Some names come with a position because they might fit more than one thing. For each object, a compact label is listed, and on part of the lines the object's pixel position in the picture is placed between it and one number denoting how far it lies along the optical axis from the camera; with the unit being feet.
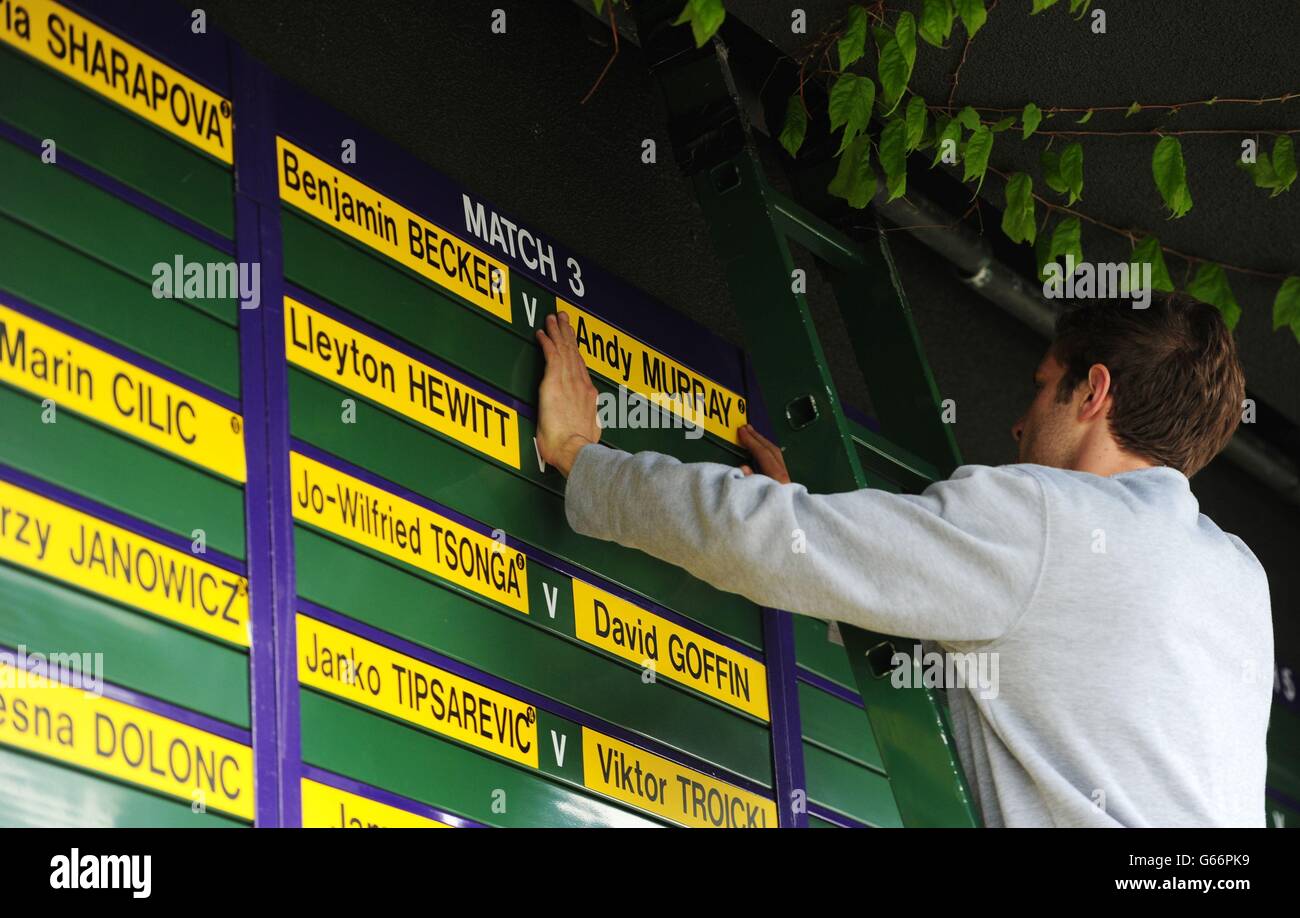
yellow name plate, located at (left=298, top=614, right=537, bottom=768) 9.02
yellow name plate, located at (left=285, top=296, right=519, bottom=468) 9.56
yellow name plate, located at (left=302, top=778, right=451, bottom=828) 8.71
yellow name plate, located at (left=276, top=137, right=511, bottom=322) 9.86
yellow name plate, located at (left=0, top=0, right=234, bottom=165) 8.57
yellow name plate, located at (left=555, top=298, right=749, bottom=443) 11.68
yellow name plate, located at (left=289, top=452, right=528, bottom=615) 9.27
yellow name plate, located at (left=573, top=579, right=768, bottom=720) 10.97
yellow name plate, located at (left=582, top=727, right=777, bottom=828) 10.64
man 9.29
